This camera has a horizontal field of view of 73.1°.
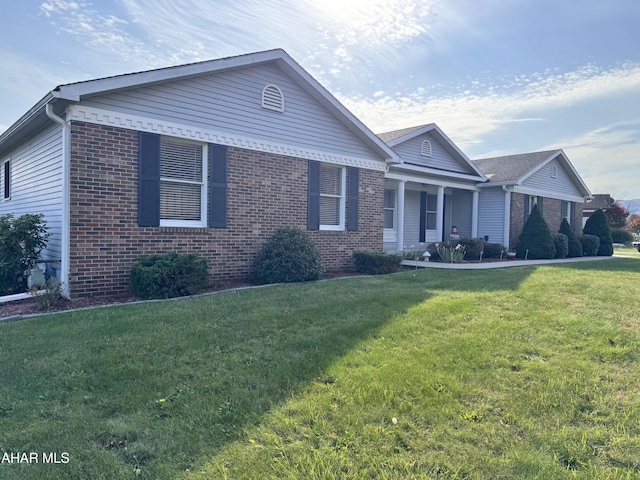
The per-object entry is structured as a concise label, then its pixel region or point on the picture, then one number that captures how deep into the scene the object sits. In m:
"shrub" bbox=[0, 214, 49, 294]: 7.99
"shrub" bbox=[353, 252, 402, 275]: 11.22
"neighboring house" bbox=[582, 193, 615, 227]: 42.93
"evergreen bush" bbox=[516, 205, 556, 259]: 16.30
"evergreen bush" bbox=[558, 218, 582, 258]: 18.14
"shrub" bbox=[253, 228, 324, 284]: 9.23
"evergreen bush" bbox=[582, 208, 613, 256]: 20.25
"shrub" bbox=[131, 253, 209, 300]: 7.31
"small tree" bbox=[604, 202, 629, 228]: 38.41
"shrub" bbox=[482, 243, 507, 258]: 16.84
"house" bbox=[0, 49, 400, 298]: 7.55
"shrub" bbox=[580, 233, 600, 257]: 19.33
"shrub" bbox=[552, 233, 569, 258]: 17.17
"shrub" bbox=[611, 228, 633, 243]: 35.16
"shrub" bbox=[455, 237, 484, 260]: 16.03
